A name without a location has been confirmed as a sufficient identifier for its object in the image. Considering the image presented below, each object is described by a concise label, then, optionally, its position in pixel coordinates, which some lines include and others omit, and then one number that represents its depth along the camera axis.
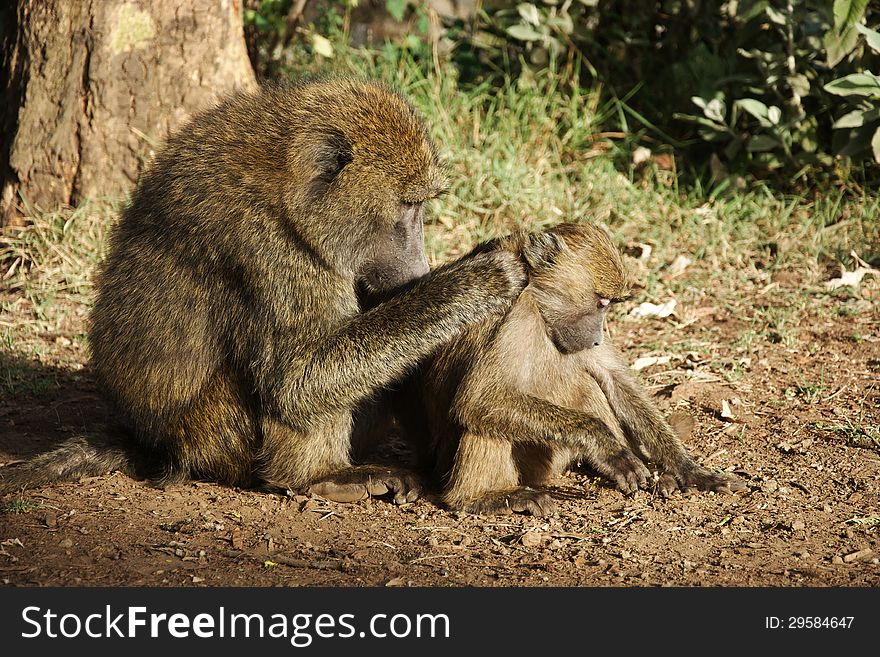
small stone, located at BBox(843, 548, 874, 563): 6.41
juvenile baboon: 7.10
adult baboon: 7.15
